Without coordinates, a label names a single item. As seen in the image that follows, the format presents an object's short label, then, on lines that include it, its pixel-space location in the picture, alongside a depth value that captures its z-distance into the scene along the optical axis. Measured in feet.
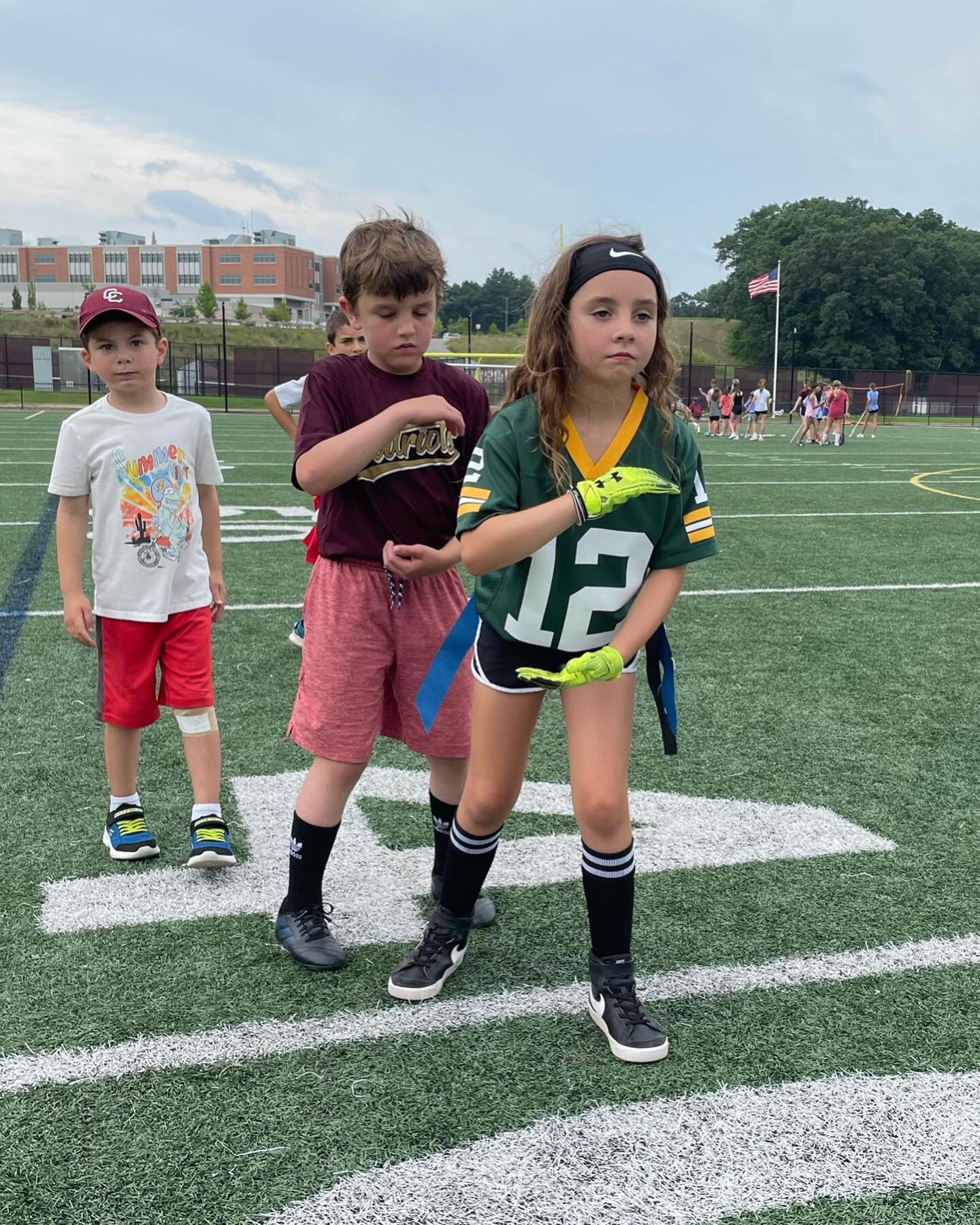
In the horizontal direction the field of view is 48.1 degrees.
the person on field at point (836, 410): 88.79
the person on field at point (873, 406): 108.94
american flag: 129.18
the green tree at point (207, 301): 318.24
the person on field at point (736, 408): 99.09
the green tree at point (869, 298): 253.44
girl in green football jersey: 7.45
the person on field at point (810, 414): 89.40
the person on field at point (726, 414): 98.78
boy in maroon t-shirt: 8.25
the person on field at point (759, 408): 98.17
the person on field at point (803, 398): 97.68
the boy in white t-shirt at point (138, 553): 10.88
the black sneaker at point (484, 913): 9.97
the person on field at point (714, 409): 104.58
